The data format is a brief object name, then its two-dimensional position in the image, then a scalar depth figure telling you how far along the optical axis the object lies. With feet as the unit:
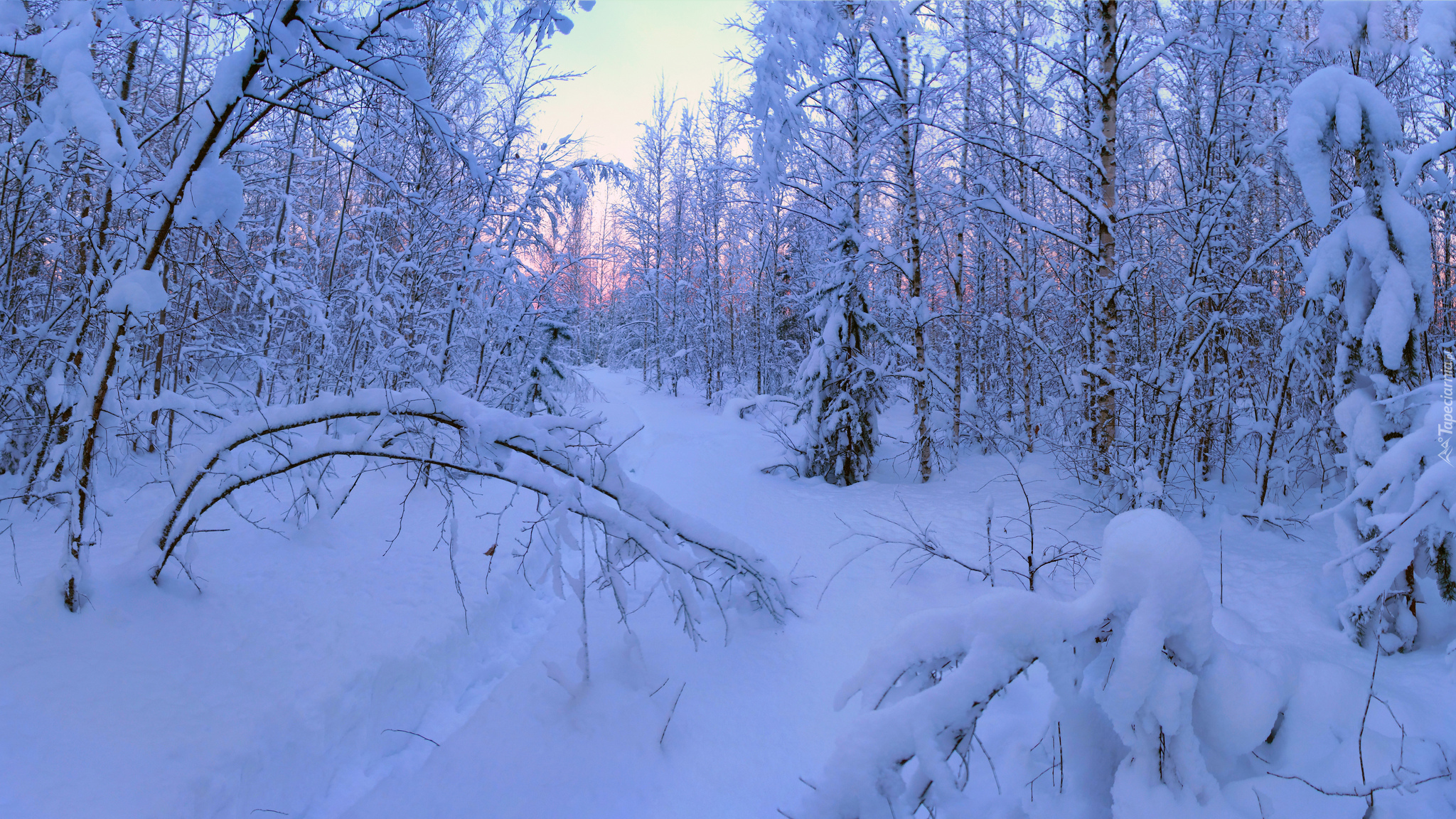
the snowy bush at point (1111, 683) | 4.15
